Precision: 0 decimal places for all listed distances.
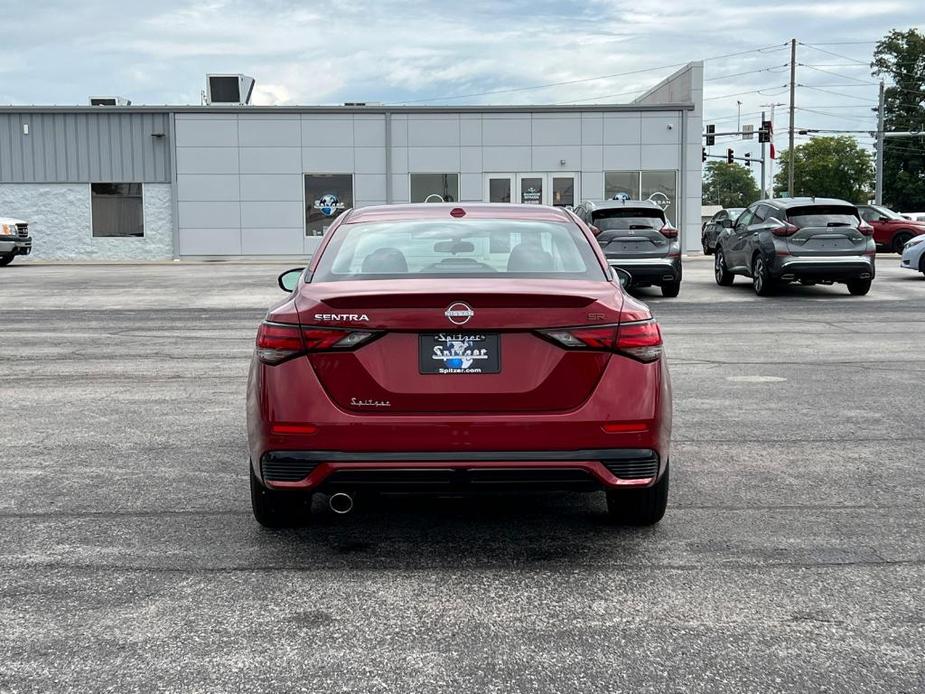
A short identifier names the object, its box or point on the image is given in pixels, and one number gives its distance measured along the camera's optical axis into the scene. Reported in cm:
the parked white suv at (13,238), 3005
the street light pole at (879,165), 5701
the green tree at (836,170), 9394
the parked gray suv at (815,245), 1880
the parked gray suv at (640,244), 1895
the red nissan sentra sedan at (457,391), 438
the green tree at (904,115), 8025
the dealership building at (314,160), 3606
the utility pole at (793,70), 6519
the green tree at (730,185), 18200
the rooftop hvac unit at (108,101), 3812
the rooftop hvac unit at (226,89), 3856
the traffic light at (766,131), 5737
